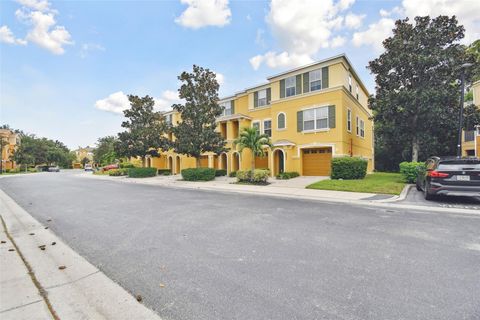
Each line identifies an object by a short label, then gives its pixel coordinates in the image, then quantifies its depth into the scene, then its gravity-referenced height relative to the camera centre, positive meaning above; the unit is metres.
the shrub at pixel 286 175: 17.81 -1.02
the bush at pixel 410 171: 12.58 -0.53
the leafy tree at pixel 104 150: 46.76 +3.02
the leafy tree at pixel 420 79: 14.35 +5.54
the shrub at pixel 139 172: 25.58 -0.99
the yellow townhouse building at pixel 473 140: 19.98 +2.07
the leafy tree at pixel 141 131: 24.80 +3.55
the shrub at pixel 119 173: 29.91 -1.22
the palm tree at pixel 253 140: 16.70 +1.67
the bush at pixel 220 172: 23.66 -1.00
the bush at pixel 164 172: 29.46 -1.14
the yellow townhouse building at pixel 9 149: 57.69 +4.11
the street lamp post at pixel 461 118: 11.88 +2.29
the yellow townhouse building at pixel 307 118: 17.67 +4.02
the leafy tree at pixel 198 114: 20.14 +4.37
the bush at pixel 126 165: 33.96 -0.21
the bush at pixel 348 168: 14.91 -0.40
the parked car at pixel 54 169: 54.57 -1.15
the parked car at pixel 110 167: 37.35 -0.55
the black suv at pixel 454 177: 7.68 -0.56
